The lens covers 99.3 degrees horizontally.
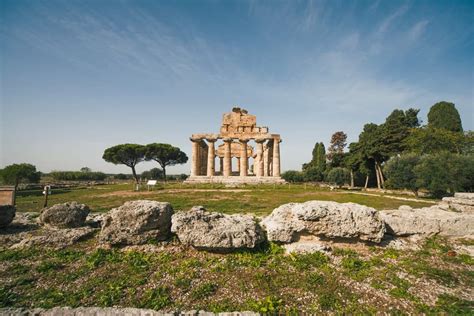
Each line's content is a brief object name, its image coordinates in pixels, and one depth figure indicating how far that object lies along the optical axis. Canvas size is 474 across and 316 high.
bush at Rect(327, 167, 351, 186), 37.71
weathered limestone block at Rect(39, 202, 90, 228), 7.21
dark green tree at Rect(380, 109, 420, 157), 32.81
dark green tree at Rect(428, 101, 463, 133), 38.09
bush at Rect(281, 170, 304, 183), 50.47
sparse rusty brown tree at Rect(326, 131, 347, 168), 57.36
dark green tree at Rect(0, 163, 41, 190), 31.88
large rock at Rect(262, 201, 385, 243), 5.67
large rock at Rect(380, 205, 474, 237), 6.64
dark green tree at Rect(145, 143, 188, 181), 49.97
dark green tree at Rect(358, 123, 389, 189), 33.31
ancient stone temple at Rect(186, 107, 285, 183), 30.35
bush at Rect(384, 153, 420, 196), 20.76
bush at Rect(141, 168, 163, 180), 60.37
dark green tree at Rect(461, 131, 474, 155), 26.06
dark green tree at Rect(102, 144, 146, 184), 47.88
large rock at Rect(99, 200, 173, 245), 5.83
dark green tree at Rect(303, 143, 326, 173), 52.61
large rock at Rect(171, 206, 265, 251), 5.40
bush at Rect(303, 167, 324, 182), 48.84
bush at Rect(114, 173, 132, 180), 65.99
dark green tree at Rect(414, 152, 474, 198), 16.31
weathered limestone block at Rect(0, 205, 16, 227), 7.32
